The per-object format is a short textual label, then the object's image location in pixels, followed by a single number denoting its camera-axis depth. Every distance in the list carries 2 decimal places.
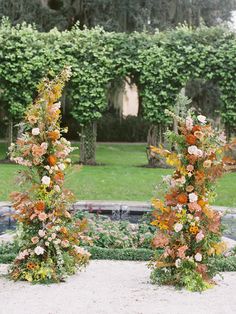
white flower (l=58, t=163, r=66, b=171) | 5.90
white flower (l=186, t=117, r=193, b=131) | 5.64
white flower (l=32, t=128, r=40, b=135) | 5.78
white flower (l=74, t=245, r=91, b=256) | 6.13
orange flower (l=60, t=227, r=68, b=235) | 5.95
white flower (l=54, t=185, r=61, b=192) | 5.90
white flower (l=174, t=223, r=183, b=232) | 5.57
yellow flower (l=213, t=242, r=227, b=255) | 5.75
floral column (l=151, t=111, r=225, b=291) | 5.62
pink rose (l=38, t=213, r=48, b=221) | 5.80
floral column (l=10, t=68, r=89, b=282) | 5.85
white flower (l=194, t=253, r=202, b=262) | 5.64
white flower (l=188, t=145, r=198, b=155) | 5.56
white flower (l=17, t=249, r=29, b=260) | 5.90
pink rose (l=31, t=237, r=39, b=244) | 5.87
